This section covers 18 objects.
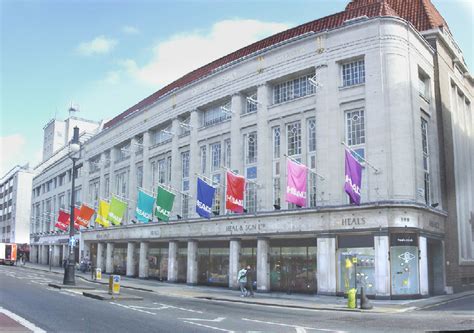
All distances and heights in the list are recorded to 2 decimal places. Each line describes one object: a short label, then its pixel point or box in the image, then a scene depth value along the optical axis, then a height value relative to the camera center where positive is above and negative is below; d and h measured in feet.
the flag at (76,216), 191.66 +8.85
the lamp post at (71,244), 108.17 -0.95
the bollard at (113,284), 88.53 -7.74
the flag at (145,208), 144.46 +8.92
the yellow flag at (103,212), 167.63 +8.94
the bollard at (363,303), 80.07 -9.69
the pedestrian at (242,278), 103.91 -7.63
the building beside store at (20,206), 387.55 +25.14
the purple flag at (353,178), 92.63 +11.17
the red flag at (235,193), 113.19 +10.33
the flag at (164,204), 133.08 +9.31
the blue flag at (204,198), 119.24 +9.71
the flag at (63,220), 198.80 +7.53
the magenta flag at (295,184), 100.07 +10.97
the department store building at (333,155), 100.68 +19.86
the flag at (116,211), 156.66 +8.73
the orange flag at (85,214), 178.60 +8.82
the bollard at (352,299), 80.33 -9.10
